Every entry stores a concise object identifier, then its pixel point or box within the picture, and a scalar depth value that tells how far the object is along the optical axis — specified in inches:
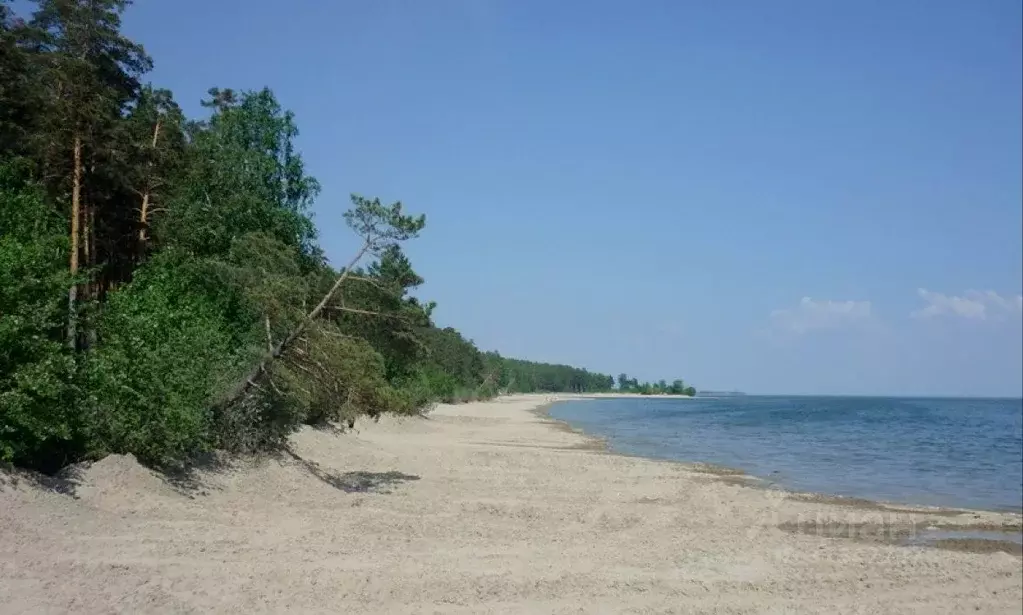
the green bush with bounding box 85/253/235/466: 580.1
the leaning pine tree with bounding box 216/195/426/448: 724.0
